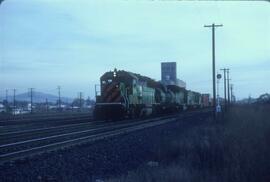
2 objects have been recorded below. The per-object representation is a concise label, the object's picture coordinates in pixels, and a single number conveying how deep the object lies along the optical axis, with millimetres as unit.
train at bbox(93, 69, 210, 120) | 37812
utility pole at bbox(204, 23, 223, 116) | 41119
